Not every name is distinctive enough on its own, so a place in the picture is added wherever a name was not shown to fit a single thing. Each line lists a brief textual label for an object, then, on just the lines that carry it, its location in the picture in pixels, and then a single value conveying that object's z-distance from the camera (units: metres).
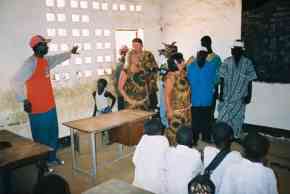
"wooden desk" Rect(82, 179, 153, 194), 2.00
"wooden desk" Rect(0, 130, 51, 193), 2.56
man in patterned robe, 4.21
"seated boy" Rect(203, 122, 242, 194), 2.18
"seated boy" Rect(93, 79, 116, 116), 4.52
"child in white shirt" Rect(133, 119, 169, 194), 2.44
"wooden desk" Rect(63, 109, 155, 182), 3.44
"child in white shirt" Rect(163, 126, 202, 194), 2.22
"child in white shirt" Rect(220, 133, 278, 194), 1.92
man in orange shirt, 3.96
